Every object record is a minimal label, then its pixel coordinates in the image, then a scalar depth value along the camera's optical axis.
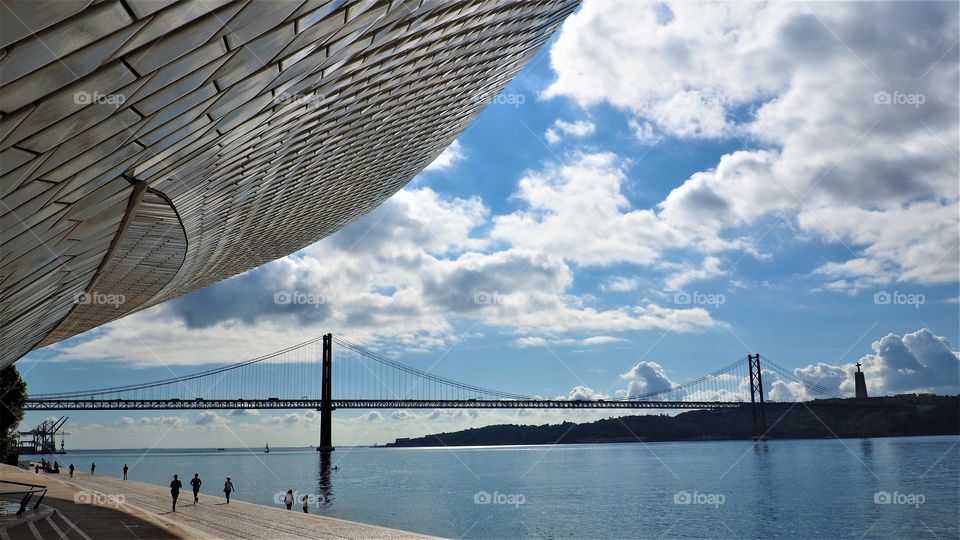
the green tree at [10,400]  55.91
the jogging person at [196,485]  33.00
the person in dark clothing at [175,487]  28.69
